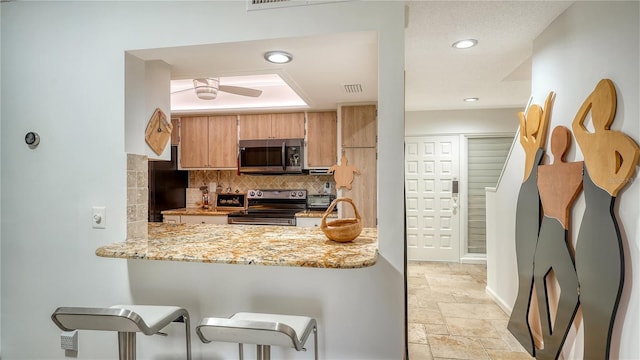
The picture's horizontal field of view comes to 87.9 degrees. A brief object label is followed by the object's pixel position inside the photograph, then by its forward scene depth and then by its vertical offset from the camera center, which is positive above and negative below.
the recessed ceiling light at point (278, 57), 1.95 +0.74
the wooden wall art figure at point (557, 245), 1.96 -0.43
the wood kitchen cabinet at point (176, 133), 4.51 +0.63
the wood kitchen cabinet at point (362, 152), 3.76 +0.31
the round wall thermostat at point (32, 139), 1.91 +0.23
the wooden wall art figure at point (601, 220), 1.57 -0.21
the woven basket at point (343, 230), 1.78 -0.28
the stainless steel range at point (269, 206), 3.99 -0.37
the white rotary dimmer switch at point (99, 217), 1.88 -0.22
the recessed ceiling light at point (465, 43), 2.58 +1.07
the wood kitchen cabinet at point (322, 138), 4.12 +0.51
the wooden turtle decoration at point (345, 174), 3.79 +0.05
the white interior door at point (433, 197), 5.07 -0.29
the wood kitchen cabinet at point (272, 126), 4.21 +0.68
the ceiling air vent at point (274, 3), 1.69 +0.90
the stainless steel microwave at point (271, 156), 4.10 +0.28
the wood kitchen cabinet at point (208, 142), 4.40 +0.50
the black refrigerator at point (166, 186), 4.14 -0.09
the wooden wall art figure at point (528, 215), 2.38 -0.28
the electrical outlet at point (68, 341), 1.84 -0.90
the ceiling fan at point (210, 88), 2.88 +0.82
